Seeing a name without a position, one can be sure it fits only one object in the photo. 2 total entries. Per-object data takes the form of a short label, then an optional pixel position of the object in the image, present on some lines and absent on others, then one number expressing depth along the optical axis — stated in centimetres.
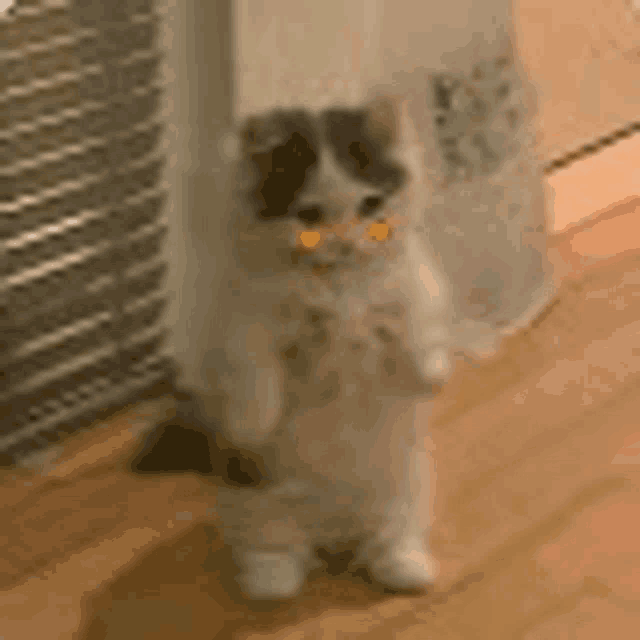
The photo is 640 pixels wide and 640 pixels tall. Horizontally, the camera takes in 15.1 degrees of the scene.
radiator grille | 155
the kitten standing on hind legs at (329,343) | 136
